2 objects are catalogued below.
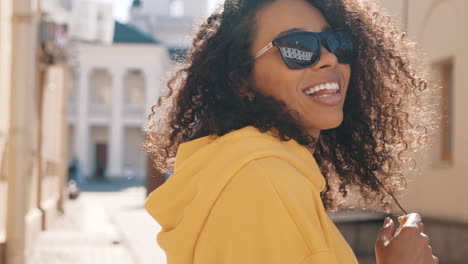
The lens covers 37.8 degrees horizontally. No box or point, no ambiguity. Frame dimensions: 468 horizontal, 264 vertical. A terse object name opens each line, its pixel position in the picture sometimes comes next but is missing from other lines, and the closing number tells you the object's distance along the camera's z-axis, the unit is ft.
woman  3.87
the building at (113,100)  159.74
